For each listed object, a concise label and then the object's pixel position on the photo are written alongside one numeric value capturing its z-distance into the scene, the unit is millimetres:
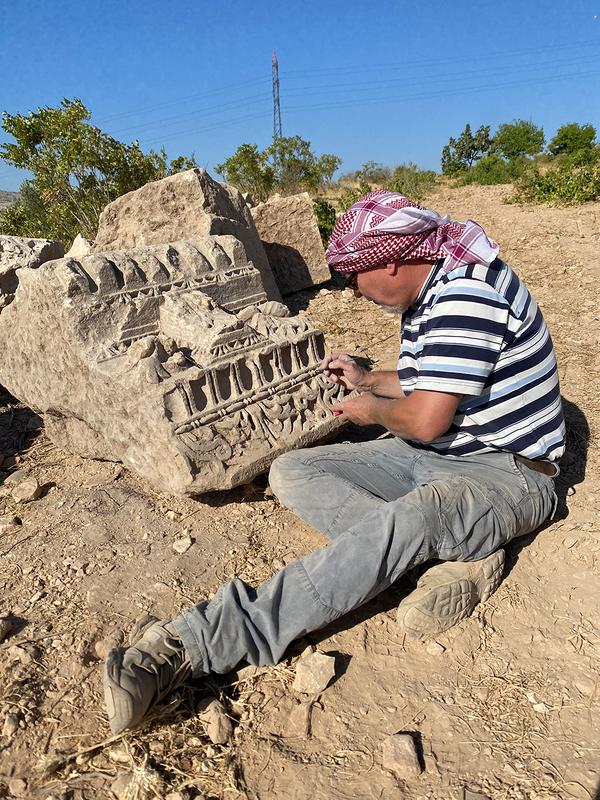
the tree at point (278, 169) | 11945
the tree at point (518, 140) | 16391
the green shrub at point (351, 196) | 9357
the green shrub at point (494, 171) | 11883
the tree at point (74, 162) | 8180
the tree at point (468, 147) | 20750
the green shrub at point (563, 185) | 8625
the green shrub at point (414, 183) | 11383
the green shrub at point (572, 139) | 15344
